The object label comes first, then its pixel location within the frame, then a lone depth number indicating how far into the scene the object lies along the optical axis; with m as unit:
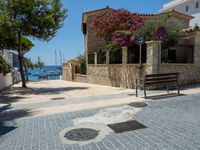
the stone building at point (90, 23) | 20.31
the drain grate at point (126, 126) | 4.83
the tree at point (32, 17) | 14.18
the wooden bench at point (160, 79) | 8.43
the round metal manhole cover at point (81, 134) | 4.42
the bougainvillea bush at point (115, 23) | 16.42
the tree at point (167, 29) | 12.18
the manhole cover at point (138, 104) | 7.17
